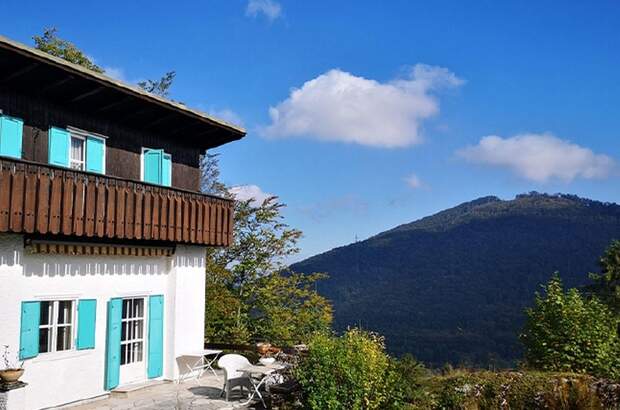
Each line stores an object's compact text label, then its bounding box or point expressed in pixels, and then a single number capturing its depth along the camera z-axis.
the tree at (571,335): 13.12
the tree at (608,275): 31.00
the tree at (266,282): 22.39
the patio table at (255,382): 11.11
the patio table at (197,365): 13.27
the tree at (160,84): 29.05
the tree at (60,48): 21.36
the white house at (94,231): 9.91
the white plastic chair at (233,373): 11.39
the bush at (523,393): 10.86
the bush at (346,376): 9.82
